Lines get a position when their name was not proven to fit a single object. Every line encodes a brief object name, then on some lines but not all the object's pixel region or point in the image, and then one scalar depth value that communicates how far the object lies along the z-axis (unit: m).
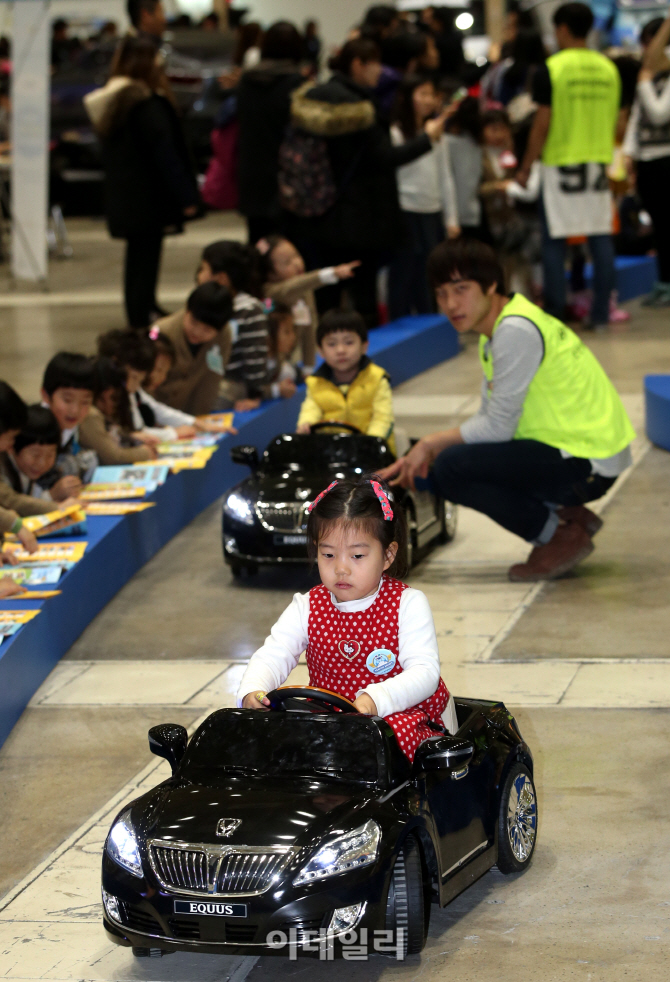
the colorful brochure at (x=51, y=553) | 6.07
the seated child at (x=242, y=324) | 8.67
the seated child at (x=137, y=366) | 7.54
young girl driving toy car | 3.68
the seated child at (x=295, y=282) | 9.19
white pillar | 13.66
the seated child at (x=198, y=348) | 8.02
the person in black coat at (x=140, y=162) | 10.22
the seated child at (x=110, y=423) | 7.32
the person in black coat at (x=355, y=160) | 9.93
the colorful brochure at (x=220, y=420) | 8.28
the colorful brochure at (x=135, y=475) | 7.23
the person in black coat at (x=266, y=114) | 10.62
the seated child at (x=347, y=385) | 7.08
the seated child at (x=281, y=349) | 8.96
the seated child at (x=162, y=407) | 7.89
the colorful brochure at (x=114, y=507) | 6.84
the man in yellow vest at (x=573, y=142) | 11.02
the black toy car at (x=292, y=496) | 6.51
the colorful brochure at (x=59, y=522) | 6.28
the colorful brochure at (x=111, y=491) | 7.04
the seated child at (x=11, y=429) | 5.86
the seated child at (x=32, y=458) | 6.27
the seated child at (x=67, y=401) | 6.55
